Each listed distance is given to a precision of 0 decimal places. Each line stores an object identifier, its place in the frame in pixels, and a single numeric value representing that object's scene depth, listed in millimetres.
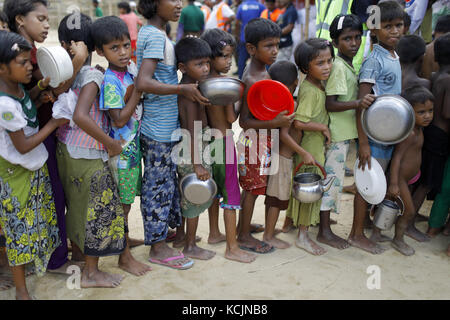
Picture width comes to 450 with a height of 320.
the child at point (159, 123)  2463
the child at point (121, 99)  2393
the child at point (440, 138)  2924
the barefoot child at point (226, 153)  2664
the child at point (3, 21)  2447
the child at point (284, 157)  2848
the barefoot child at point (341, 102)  2822
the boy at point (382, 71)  2811
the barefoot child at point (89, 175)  2354
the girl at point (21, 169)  2129
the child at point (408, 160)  2834
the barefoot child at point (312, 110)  2775
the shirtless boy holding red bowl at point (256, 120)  2727
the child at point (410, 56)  3035
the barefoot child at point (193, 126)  2555
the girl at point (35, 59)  2342
